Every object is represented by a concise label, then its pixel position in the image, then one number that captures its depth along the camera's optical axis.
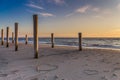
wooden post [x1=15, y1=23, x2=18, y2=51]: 11.99
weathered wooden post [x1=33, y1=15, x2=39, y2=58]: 7.79
